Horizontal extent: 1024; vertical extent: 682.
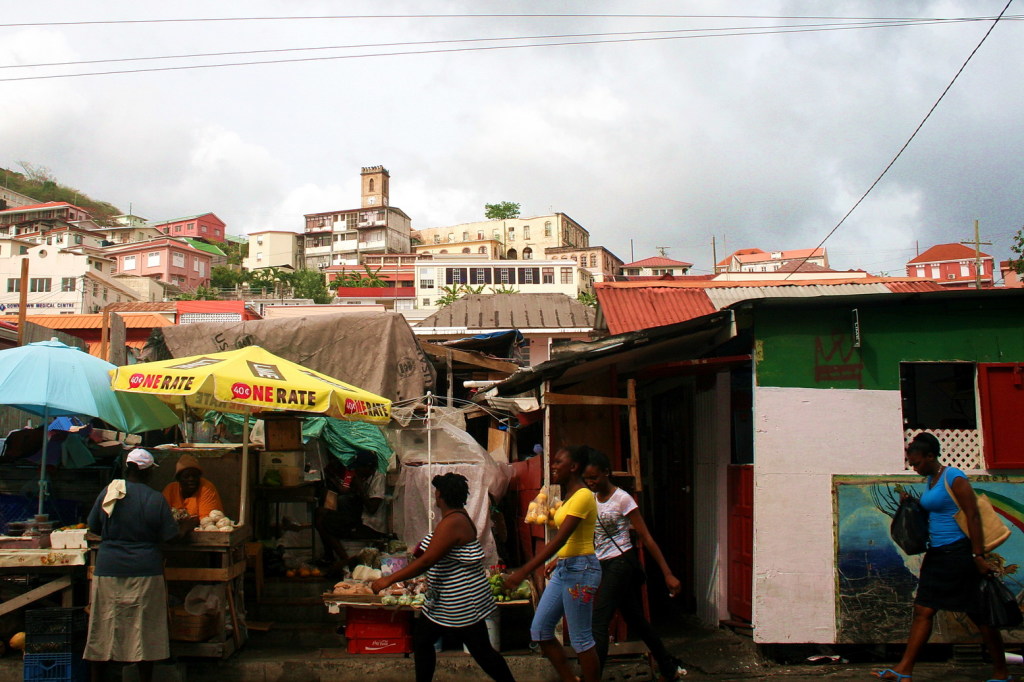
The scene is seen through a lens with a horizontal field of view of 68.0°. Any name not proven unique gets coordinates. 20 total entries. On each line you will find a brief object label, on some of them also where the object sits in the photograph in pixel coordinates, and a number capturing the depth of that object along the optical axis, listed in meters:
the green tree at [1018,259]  27.53
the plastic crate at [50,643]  6.22
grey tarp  10.48
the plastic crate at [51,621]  6.22
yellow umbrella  6.52
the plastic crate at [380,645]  6.89
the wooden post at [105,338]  11.76
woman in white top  5.65
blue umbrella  6.87
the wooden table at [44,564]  6.48
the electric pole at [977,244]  44.41
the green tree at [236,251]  92.62
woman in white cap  5.82
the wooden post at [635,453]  7.12
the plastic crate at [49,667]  6.20
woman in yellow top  5.21
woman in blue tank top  5.49
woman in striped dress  4.95
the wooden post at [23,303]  10.91
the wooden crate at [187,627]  6.59
